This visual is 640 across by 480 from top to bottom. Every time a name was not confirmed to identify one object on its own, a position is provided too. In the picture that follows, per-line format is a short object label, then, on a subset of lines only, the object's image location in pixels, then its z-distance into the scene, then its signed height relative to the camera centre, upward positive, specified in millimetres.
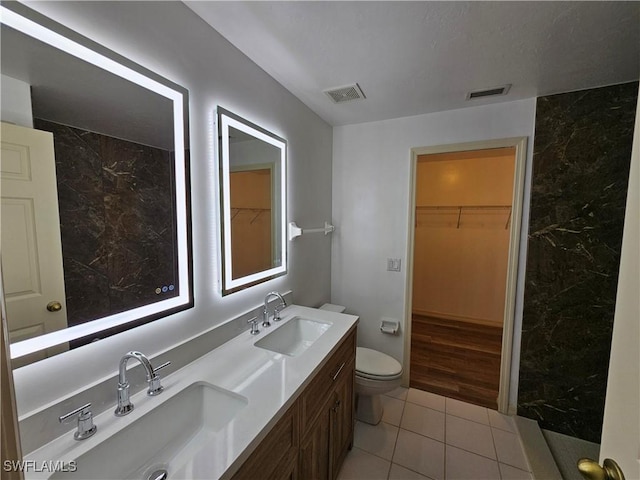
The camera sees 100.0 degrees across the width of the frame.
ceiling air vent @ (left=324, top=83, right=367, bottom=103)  1784 +849
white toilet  1861 -1132
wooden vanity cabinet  900 -907
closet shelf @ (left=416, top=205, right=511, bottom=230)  3531 +124
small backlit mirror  1365 +78
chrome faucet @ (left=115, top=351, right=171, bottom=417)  874 -553
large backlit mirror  721 +76
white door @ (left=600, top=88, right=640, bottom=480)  505 -276
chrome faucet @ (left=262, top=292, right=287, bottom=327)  1606 -593
